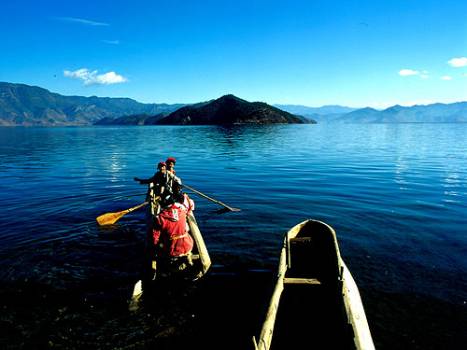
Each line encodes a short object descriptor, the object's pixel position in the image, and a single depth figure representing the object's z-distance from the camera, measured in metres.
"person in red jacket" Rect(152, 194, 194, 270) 8.48
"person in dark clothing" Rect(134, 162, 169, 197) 14.60
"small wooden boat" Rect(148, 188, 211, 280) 9.21
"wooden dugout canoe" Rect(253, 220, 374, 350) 5.97
